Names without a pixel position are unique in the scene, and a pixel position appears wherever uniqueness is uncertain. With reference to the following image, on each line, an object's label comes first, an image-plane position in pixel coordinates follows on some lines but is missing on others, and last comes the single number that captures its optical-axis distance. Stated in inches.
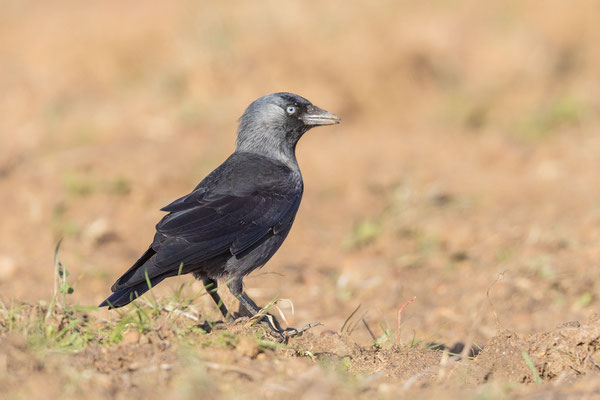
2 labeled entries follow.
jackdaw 333.4
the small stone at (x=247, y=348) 276.8
